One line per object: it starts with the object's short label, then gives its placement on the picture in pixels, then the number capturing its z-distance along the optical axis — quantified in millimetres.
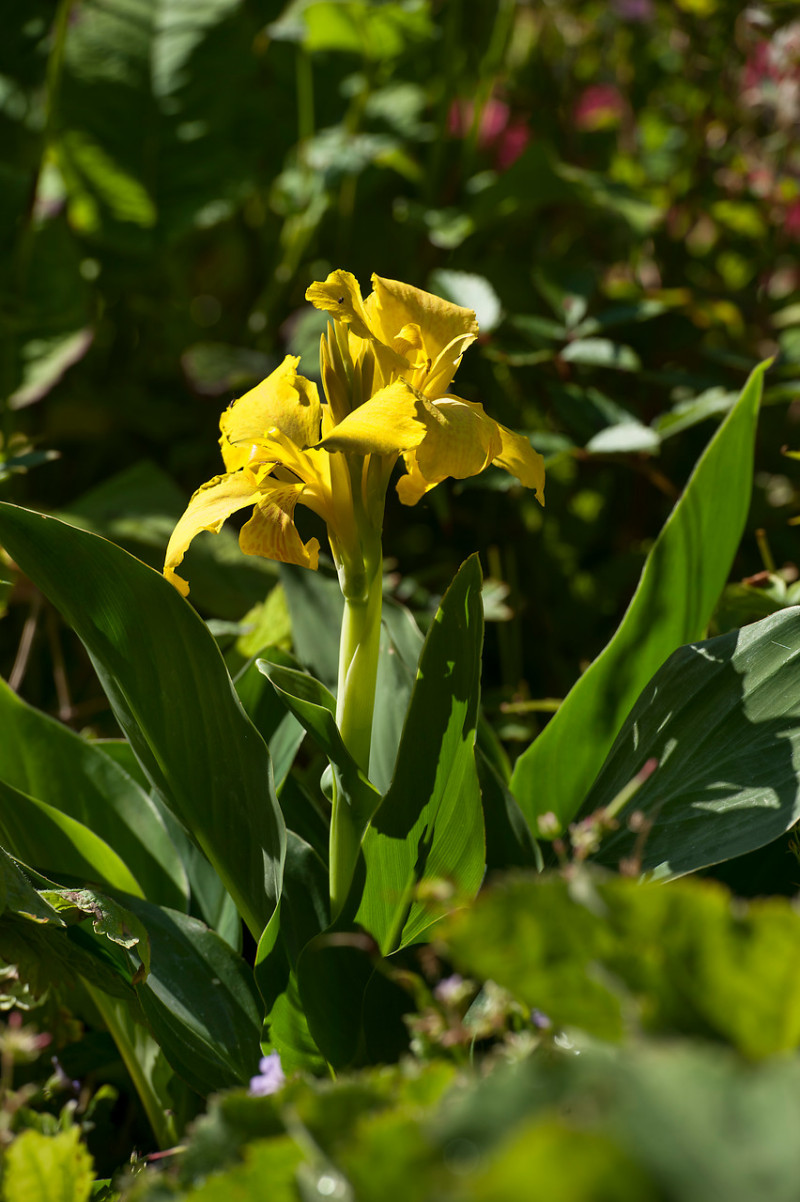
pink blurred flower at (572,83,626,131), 4008
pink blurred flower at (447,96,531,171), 3622
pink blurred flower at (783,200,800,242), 3504
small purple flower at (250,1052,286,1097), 2064
